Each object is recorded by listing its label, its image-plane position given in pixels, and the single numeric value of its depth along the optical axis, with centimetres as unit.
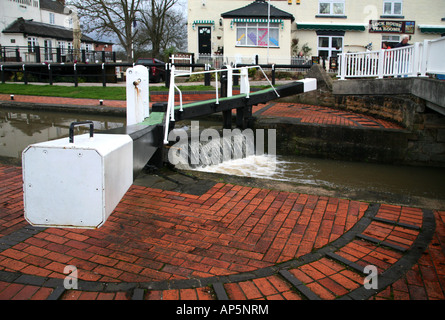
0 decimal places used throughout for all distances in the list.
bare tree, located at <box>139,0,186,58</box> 3953
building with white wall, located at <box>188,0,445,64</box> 2581
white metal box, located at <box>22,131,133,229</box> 262
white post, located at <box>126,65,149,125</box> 605
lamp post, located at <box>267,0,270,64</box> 2356
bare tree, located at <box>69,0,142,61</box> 3538
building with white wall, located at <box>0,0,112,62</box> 3319
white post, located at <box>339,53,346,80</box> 1291
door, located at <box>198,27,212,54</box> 2756
